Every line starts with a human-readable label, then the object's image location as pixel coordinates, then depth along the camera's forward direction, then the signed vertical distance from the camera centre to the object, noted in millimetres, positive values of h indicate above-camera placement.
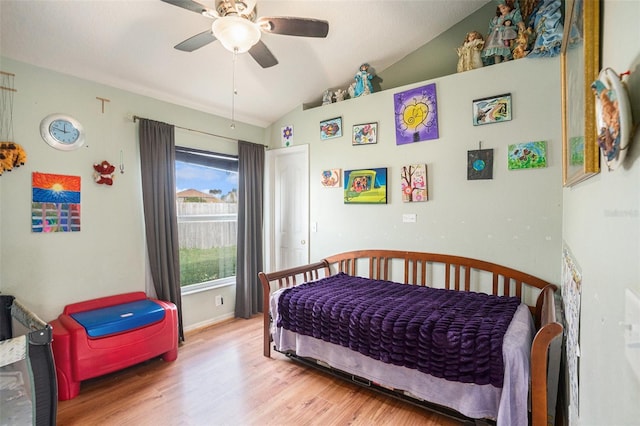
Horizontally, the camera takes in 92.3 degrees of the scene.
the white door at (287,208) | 3764 +49
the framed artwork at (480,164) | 2475 +381
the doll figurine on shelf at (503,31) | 2379 +1409
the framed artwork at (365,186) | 3068 +261
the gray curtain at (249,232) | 3697 -246
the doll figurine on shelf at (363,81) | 3146 +1347
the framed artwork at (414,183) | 2807 +263
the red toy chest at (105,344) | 2098 -980
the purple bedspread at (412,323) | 1669 -711
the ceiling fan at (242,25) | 1613 +1067
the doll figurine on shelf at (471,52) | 2566 +1344
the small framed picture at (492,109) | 2385 +806
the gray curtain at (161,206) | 2848 +62
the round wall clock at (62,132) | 2357 +645
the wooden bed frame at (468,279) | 1467 -590
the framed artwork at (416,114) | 2748 +895
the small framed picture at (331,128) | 3375 +930
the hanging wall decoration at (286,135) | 3833 +970
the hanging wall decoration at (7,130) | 2150 +592
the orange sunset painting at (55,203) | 2307 +80
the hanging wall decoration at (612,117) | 475 +156
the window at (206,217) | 3322 -53
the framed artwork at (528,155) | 2246 +412
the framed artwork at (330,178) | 3418 +376
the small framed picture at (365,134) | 3121 +801
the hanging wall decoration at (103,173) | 2605 +347
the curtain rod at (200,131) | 2835 +883
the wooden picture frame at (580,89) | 744 +368
